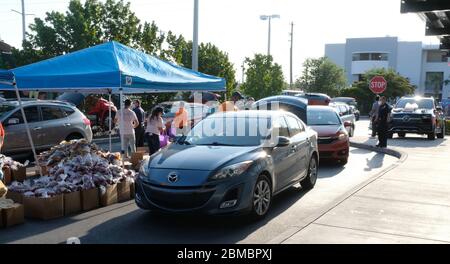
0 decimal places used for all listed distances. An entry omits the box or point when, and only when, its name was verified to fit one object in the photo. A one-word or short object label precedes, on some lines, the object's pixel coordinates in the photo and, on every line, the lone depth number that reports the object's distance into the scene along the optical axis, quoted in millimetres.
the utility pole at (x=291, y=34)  55109
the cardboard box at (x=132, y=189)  8095
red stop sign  19391
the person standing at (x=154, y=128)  10977
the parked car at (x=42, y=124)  11109
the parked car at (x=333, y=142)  11680
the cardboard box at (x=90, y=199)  7172
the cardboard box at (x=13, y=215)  6238
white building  69562
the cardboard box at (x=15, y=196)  6969
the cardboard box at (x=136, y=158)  9975
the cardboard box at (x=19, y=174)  8953
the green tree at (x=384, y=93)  50062
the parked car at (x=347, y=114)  20250
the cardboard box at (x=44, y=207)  6648
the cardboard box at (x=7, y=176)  8720
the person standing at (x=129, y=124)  11195
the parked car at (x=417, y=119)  18984
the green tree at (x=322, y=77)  55531
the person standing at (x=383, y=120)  14898
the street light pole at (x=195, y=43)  20891
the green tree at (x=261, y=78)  31891
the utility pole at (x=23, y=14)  39088
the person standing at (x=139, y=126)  13656
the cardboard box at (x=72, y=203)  6933
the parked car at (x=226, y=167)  5912
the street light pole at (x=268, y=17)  37619
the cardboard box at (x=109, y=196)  7441
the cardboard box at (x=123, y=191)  7814
